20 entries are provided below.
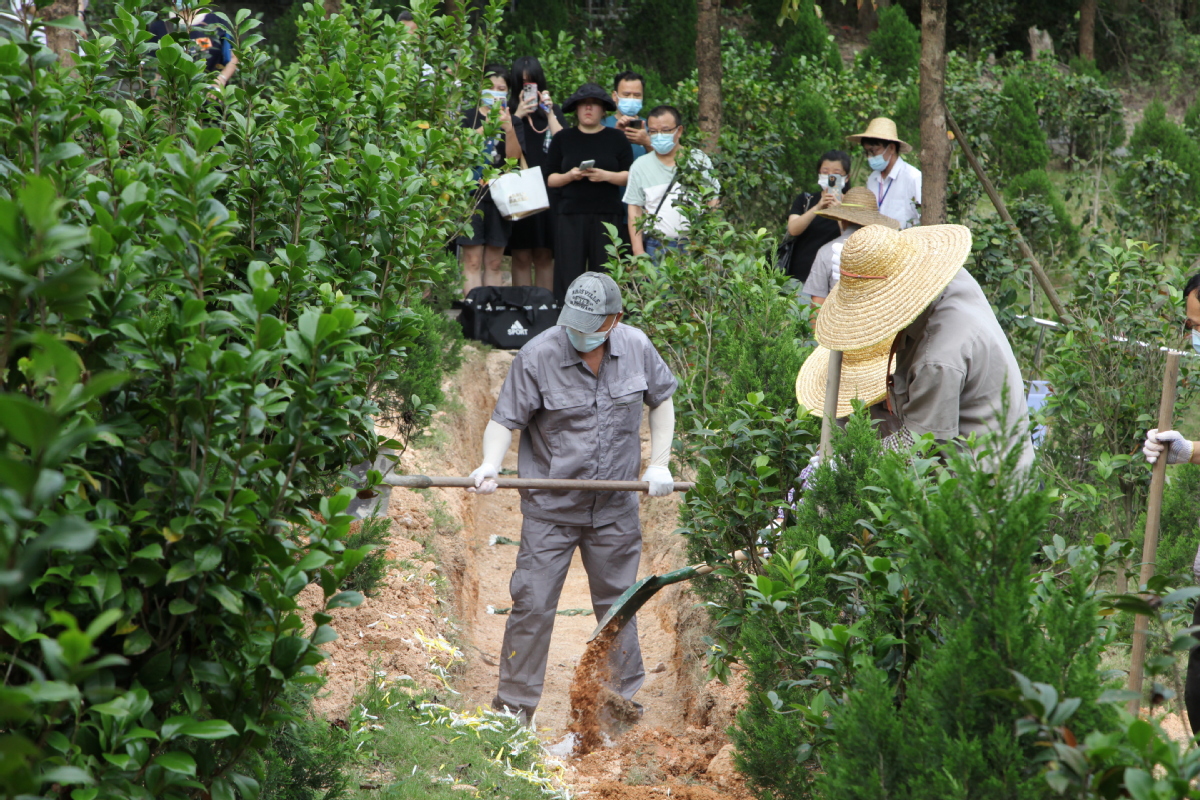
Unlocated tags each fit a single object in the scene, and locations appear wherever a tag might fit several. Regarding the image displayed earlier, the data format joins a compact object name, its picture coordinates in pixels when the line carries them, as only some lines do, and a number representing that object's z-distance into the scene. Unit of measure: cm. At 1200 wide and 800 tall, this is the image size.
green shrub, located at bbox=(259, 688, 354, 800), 593
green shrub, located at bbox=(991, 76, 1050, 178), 2642
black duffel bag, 1777
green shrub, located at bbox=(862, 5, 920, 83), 3391
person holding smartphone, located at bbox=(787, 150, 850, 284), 1432
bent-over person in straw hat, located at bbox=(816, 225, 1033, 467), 696
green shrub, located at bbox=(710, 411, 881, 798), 610
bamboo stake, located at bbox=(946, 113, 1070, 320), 1234
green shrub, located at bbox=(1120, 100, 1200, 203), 2562
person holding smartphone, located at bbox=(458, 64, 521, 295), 1689
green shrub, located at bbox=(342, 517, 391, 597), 962
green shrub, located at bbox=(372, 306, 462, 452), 1172
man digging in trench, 915
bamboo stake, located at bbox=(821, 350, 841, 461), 708
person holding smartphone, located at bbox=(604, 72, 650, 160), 1683
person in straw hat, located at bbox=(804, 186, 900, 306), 1259
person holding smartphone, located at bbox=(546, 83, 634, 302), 1641
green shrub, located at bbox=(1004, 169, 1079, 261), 1570
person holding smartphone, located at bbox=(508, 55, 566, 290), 1703
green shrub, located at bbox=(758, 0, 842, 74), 3287
